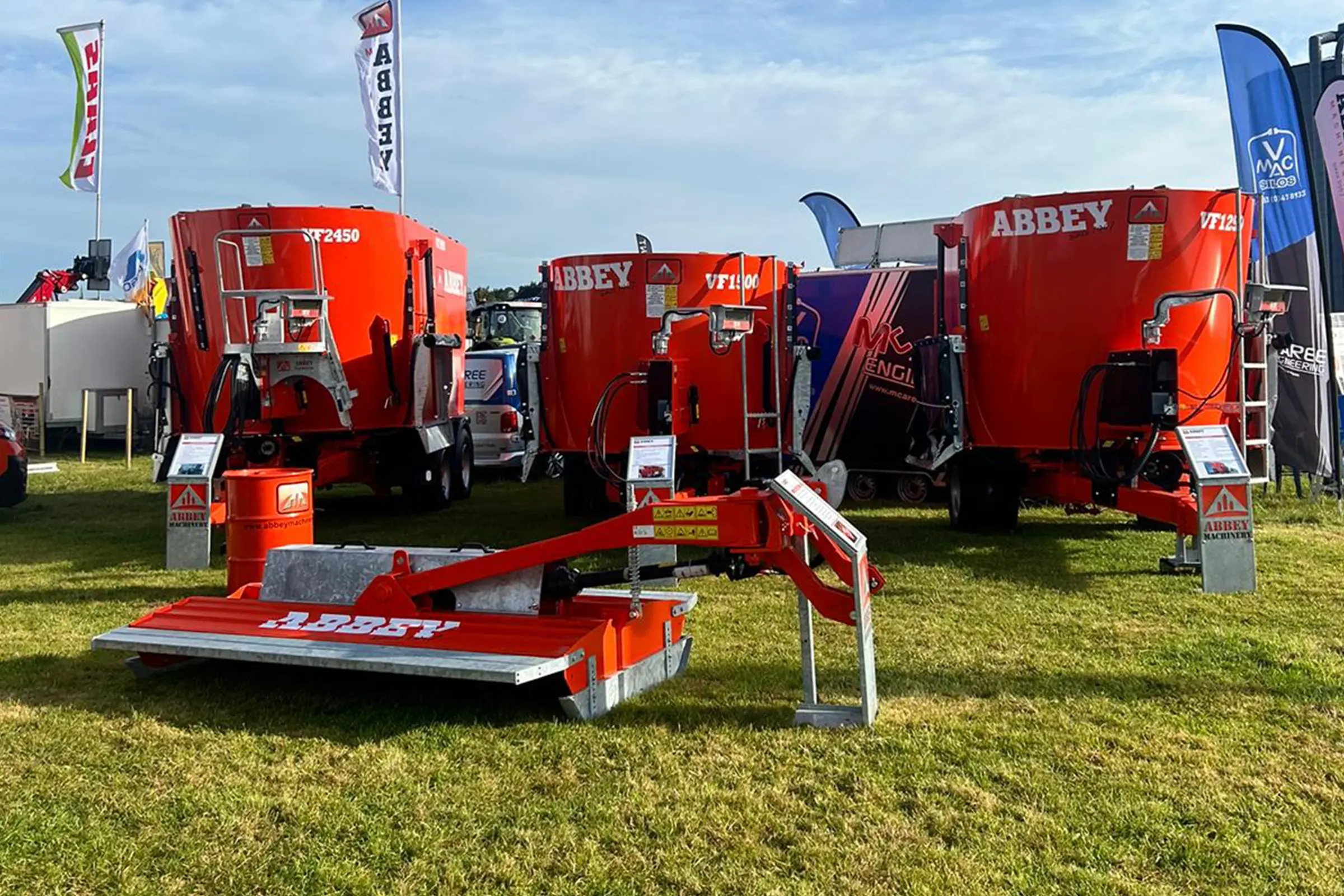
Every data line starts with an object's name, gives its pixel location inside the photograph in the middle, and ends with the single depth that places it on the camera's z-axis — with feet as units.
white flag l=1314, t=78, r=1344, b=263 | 34.22
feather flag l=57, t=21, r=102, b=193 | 66.59
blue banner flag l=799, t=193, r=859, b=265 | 73.56
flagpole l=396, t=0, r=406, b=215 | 47.42
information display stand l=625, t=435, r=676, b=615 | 24.36
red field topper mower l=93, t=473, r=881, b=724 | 13.50
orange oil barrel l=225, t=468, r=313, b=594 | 20.89
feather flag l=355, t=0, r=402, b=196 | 47.80
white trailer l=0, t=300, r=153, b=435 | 60.75
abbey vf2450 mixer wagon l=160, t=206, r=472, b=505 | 28.09
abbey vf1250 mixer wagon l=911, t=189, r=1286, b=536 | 23.95
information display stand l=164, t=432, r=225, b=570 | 24.52
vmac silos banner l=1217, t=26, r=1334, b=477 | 30.78
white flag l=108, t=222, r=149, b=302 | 77.16
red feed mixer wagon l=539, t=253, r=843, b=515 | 28.68
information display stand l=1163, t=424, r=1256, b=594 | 20.07
